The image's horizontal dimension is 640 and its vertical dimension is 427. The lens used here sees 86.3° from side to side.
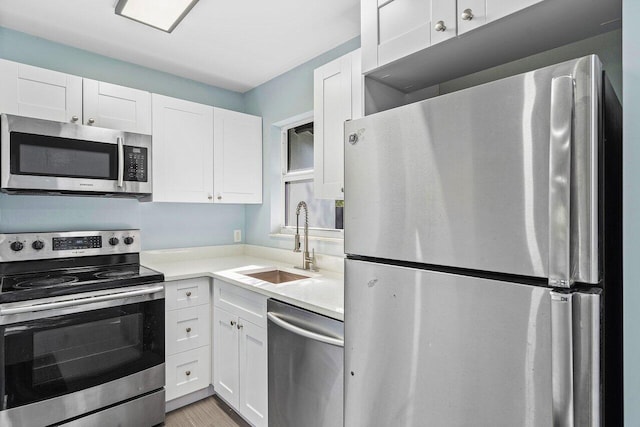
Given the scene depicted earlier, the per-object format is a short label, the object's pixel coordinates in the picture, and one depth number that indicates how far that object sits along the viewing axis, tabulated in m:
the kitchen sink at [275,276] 2.42
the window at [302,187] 2.54
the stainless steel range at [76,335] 1.64
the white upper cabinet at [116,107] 2.12
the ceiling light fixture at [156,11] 1.75
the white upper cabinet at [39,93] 1.88
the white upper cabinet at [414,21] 1.02
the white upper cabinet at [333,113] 1.78
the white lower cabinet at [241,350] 1.87
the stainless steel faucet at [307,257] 2.38
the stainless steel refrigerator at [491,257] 0.71
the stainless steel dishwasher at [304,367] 1.41
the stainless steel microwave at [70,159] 1.81
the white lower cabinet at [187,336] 2.19
